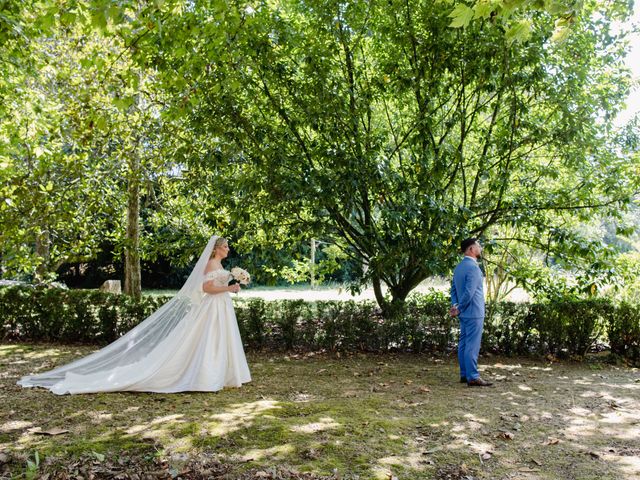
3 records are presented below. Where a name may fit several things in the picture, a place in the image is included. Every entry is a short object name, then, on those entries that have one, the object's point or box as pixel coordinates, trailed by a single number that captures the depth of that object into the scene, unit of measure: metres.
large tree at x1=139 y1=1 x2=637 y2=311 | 9.12
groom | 8.16
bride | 7.54
